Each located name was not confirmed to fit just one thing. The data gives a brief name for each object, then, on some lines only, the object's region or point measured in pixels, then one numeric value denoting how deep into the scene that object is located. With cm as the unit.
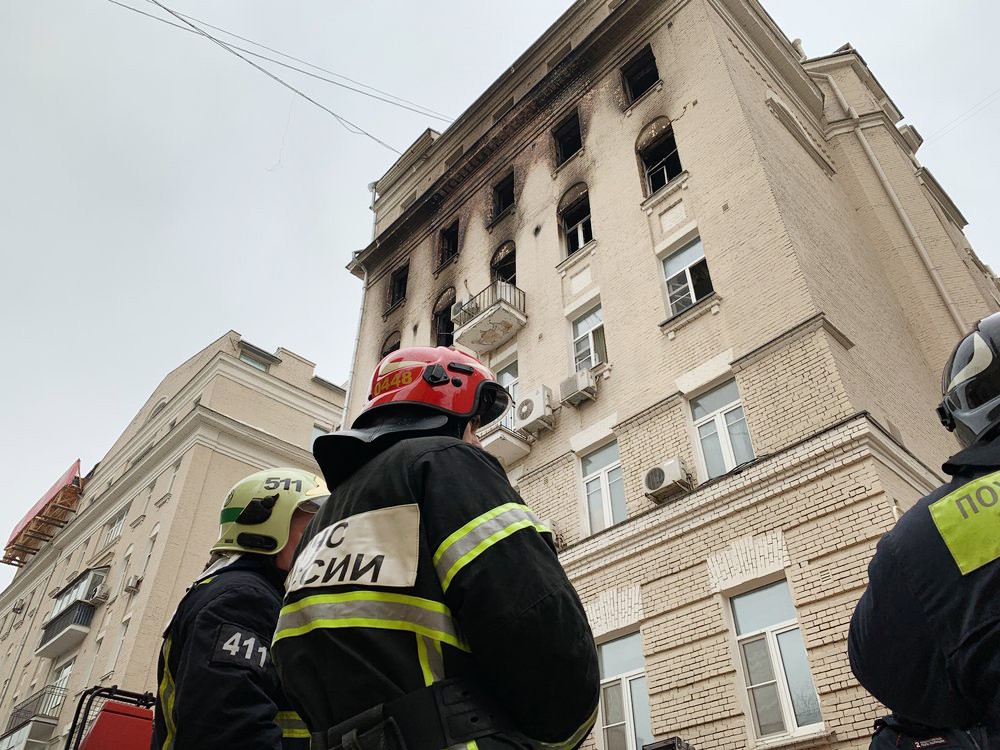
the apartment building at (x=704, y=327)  835
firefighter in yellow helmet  291
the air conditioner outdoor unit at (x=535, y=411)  1252
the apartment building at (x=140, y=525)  2309
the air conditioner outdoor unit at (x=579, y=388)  1208
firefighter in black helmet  228
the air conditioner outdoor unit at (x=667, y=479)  967
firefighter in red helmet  194
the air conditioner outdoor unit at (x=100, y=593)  2494
